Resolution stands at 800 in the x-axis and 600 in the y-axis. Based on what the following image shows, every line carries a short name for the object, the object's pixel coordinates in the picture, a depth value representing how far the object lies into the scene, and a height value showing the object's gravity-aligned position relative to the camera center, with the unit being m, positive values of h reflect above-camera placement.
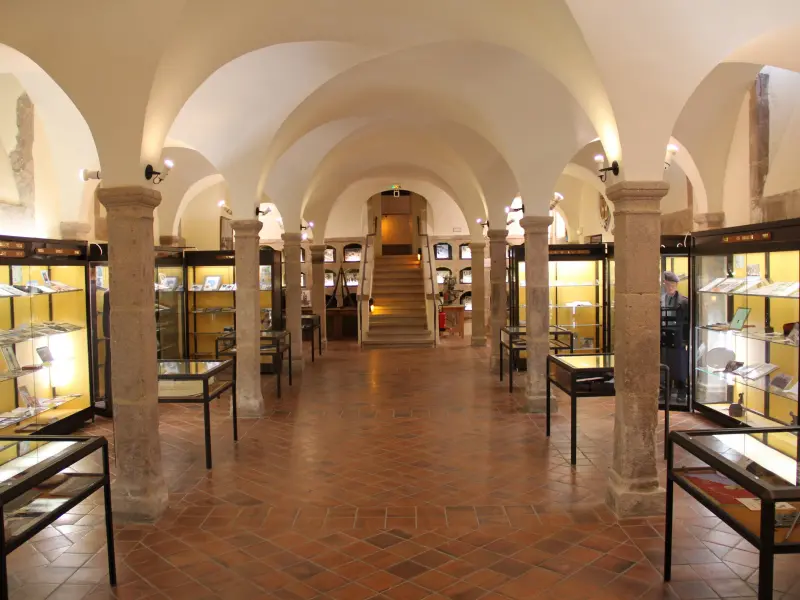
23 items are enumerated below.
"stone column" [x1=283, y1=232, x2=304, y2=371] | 12.52 +0.10
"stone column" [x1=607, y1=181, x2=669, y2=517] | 4.96 -0.42
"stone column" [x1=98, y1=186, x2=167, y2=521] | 4.96 -0.44
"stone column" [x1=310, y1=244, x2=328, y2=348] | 16.64 +0.33
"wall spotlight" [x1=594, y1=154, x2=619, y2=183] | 5.20 +1.05
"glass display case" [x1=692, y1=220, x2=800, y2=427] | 6.18 -0.43
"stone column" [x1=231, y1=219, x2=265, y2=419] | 8.48 -0.31
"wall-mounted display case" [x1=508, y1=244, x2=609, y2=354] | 11.24 -0.06
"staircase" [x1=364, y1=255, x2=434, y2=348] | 16.69 -0.42
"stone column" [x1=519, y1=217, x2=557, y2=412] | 8.68 -0.24
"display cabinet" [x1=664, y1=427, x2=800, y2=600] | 2.75 -1.02
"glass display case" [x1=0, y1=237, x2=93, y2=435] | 6.79 -0.46
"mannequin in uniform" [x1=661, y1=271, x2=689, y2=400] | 8.29 -0.57
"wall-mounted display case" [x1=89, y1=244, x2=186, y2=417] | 8.25 -0.24
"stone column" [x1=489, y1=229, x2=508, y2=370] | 12.31 +0.07
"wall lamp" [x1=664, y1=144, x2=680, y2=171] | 9.80 +2.21
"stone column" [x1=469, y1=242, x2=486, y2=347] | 16.08 -0.14
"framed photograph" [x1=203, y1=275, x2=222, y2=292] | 12.15 +0.26
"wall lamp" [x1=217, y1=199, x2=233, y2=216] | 18.49 +2.70
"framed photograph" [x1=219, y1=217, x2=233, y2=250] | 18.78 +1.89
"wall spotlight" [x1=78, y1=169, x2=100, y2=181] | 8.91 +1.82
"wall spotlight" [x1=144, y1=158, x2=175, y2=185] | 5.11 +1.06
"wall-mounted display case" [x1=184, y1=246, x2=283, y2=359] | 12.23 -0.08
